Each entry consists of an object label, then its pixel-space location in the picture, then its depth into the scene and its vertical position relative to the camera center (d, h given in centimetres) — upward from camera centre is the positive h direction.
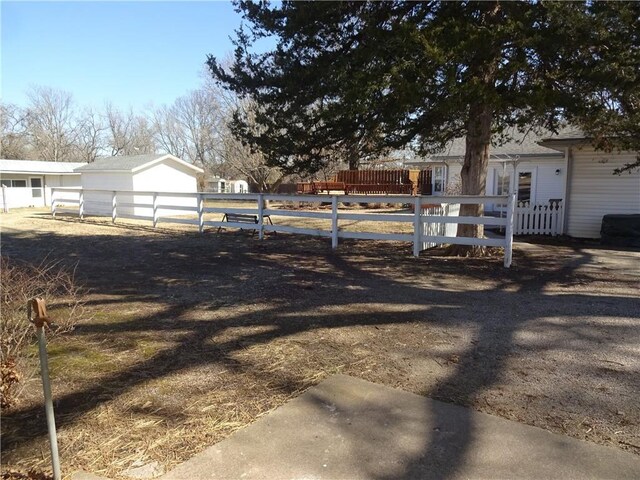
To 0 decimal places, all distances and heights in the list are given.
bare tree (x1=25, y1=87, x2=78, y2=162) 5969 +794
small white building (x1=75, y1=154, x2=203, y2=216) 2517 +115
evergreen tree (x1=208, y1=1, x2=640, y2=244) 700 +225
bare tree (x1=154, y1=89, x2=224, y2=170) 4914 +796
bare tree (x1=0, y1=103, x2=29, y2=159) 5350 +668
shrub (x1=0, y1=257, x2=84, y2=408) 346 -104
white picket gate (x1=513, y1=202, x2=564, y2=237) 1481 -42
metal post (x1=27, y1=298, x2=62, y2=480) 257 -100
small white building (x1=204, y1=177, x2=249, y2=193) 5328 +176
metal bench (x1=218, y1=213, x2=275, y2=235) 1491 -58
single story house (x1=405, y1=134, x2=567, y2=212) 2205 +175
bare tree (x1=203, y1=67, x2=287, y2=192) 3531 +311
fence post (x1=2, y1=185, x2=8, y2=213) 2875 -28
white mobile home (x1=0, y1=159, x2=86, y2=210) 3256 +119
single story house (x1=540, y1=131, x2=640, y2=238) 1384 +67
